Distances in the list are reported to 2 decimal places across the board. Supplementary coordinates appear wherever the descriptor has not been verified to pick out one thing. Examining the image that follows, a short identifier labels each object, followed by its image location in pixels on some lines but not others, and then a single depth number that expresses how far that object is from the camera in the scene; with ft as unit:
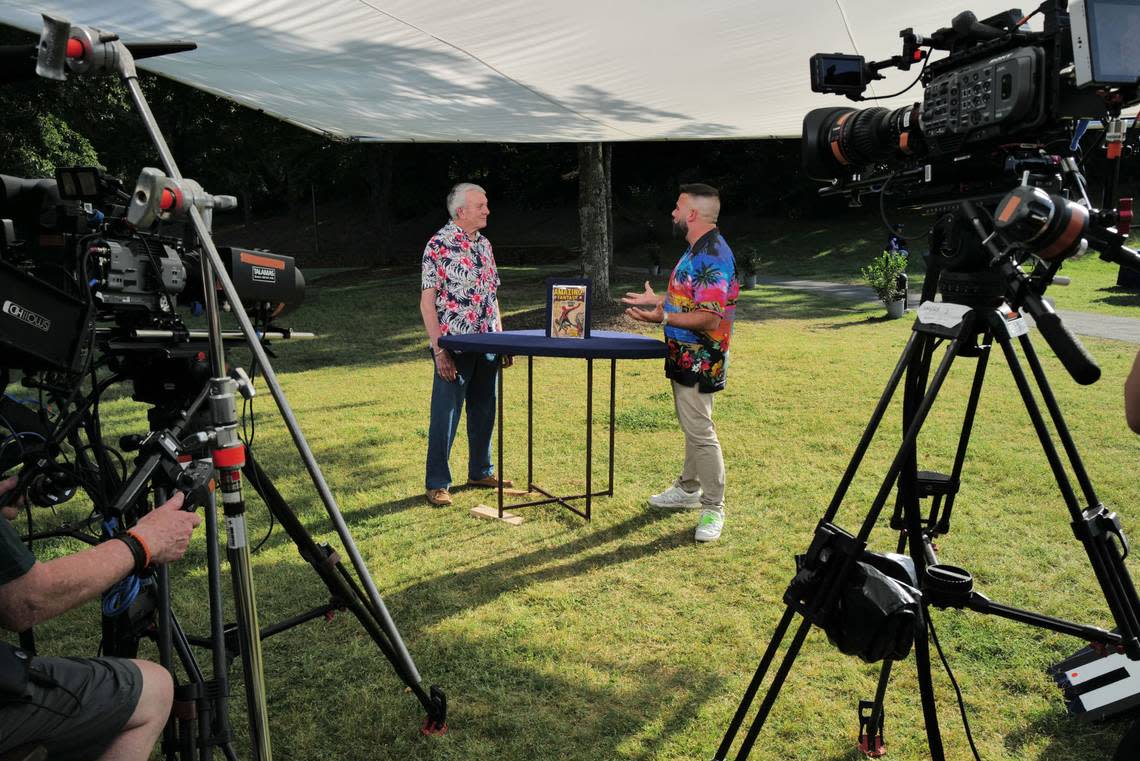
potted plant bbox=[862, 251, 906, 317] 40.11
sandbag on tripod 5.97
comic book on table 14.23
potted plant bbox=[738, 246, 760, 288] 55.98
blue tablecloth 13.15
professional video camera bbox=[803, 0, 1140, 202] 5.28
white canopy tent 14.19
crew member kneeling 4.98
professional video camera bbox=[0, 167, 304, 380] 6.02
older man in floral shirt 15.48
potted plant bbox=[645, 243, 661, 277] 66.70
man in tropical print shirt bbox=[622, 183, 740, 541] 13.30
